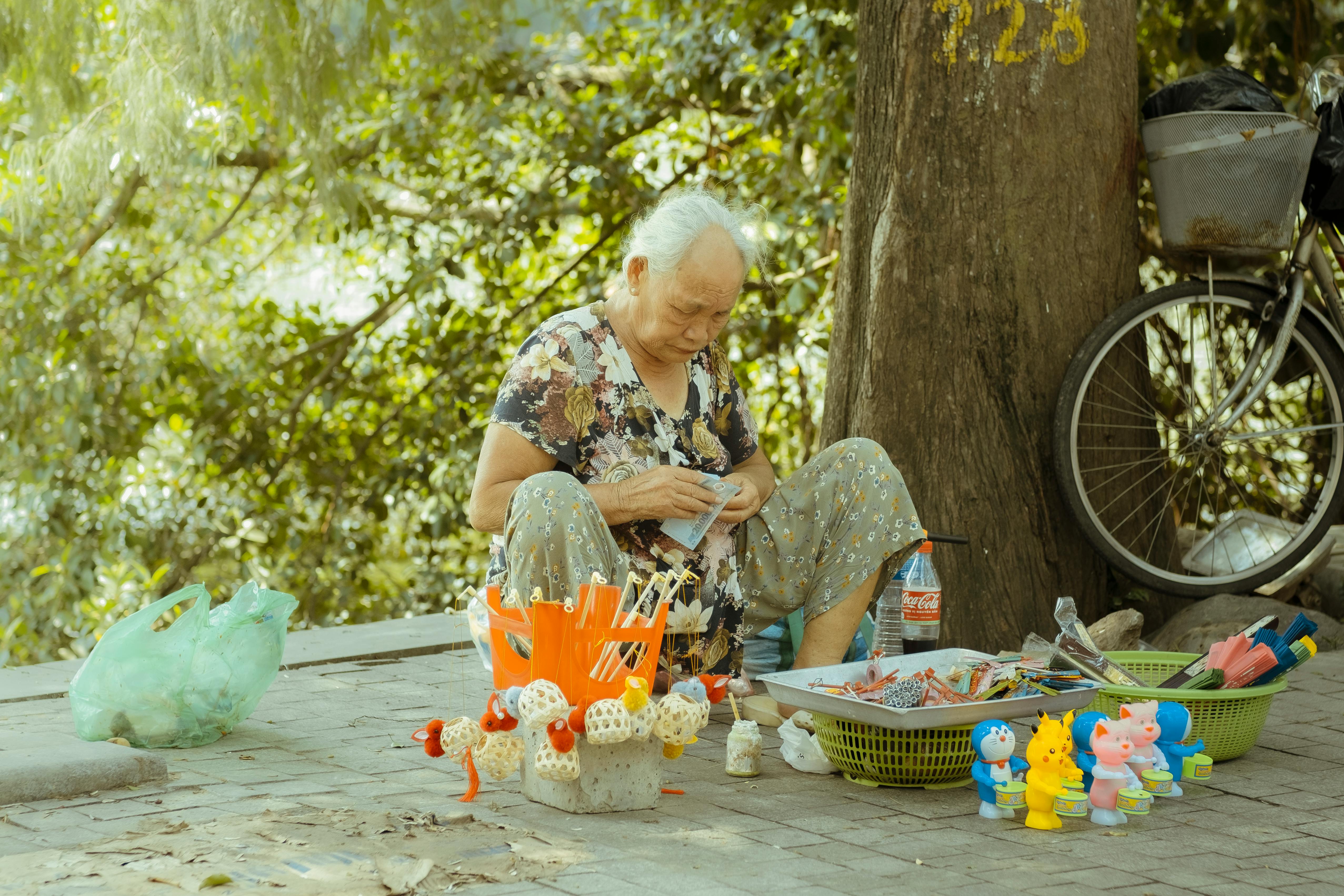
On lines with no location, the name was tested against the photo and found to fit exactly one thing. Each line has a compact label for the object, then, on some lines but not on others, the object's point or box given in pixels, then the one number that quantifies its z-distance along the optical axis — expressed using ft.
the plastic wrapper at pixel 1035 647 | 22.09
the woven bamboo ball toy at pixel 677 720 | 15.05
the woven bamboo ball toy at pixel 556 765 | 14.44
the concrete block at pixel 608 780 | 14.98
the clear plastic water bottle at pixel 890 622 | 23.09
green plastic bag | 17.72
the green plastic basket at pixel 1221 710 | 17.06
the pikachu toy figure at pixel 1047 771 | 14.55
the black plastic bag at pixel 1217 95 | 24.76
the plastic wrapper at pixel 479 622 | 19.17
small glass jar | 16.84
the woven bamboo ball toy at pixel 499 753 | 15.17
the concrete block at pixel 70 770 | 15.37
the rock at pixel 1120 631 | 23.59
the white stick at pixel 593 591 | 15.05
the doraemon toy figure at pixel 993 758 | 14.79
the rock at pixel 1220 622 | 23.77
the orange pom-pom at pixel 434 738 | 15.51
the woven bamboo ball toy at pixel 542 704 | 14.46
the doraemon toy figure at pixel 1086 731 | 15.37
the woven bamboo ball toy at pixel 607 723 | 14.40
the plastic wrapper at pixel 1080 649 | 17.87
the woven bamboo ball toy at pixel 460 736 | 15.19
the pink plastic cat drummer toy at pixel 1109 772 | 14.73
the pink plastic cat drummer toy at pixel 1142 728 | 15.12
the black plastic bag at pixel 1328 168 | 24.68
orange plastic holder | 14.92
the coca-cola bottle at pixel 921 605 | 21.86
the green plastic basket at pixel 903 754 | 15.99
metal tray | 15.34
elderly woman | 18.33
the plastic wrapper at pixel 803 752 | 17.07
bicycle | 24.40
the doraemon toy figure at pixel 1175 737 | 15.88
